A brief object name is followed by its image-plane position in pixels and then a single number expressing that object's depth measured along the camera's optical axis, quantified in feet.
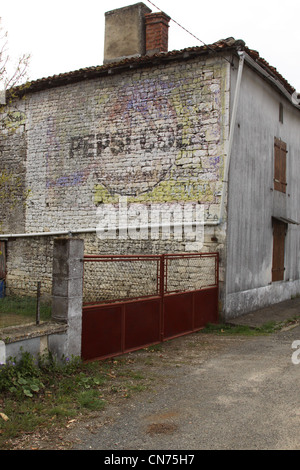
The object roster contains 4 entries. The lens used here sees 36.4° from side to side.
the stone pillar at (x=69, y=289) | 20.12
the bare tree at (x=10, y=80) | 22.99
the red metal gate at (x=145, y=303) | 22.43
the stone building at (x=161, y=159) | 33.83
